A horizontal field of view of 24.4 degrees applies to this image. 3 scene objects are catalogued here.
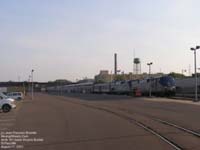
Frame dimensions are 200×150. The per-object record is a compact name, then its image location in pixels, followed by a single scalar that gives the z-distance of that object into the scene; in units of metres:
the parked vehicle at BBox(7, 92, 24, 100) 79.22
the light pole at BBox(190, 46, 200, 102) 66.86
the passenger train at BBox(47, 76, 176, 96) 78.38
